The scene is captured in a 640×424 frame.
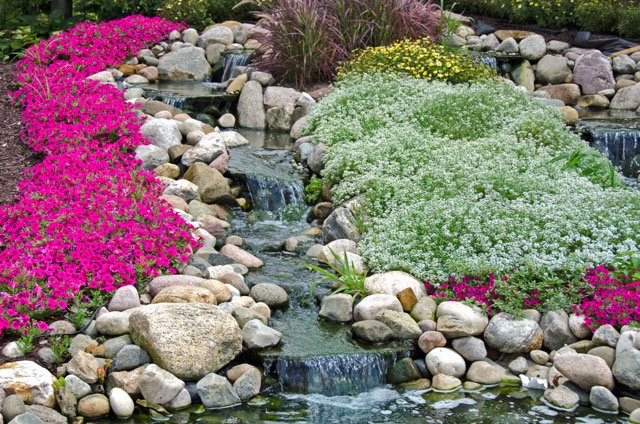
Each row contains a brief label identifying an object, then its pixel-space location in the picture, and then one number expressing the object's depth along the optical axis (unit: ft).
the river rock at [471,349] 20.43
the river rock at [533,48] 46.01
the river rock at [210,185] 29.53
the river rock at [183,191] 29.07
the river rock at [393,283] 22.49
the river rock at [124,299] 20.97
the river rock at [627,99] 41.95
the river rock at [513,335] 20.48
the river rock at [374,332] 20.67
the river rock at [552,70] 44.83
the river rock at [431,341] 20.57
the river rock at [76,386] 18.12
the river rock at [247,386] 18.98
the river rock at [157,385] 18.35
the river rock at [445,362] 20.04
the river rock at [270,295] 22.54
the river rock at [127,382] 18.54
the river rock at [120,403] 18.03
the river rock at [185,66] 43.65
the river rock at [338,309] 21.94
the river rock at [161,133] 32.48
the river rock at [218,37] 45.75
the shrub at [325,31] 39.22
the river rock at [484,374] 19.93
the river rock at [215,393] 18.65
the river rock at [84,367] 18.38
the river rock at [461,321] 20.66
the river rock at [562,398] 18.85
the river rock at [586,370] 19.10
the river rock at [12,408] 16.99
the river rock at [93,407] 17.95
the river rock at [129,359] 19.01
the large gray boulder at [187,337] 18.85
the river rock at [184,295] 20.98
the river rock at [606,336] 19.72
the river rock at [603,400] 18.70
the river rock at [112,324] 20.02
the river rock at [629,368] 18.76
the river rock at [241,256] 25.04
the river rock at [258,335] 20.03
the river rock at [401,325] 20.79
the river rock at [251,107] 38.11
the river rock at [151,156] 31.04
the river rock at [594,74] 43.68
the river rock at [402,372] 20.02
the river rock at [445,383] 19.66
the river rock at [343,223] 26.13
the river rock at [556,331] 20.52
